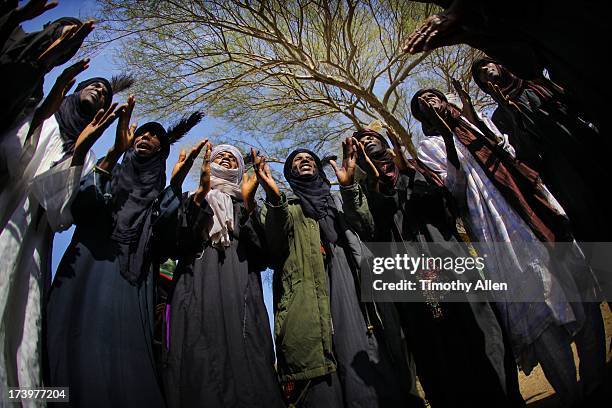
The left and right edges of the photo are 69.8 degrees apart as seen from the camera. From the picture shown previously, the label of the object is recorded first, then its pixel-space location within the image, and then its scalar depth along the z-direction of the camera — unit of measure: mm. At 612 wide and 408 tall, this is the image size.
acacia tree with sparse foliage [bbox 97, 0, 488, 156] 6266
